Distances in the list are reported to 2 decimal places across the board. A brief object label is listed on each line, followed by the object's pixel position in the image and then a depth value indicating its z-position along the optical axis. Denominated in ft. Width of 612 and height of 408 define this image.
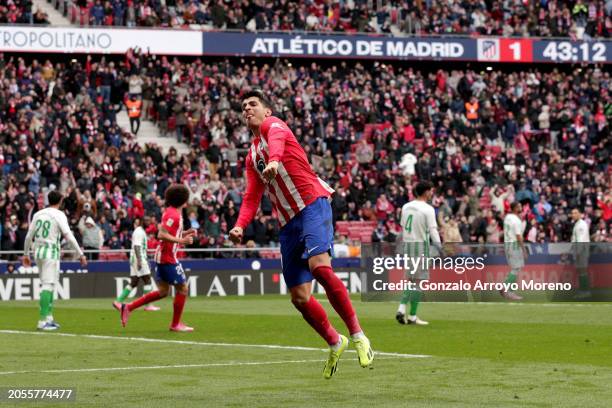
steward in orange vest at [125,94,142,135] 135.74
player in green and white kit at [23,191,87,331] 64.75
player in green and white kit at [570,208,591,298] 87.86
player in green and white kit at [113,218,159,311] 90.48
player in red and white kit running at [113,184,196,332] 62.44
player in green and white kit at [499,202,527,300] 86.58
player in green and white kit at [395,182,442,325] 64.03
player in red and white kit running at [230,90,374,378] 35.12
